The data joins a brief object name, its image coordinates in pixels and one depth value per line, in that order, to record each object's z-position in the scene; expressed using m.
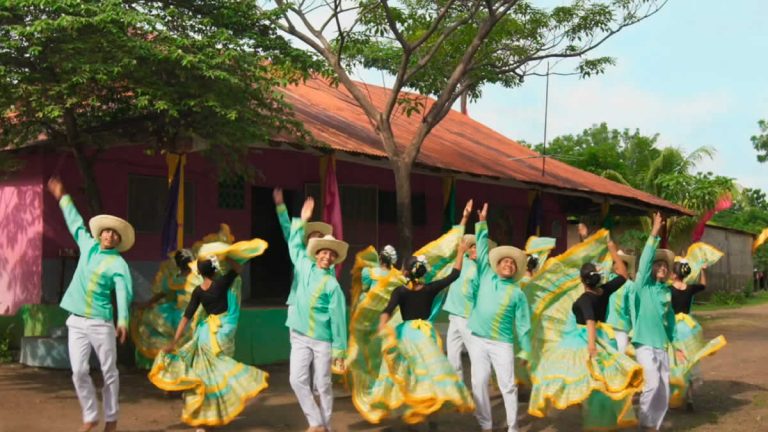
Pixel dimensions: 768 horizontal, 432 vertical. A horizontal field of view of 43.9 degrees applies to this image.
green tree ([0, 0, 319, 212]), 8.88
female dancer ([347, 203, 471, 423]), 7.83
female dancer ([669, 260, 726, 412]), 9.38
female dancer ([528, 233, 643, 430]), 7.80
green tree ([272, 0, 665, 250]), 13.23
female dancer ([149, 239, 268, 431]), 7.76
